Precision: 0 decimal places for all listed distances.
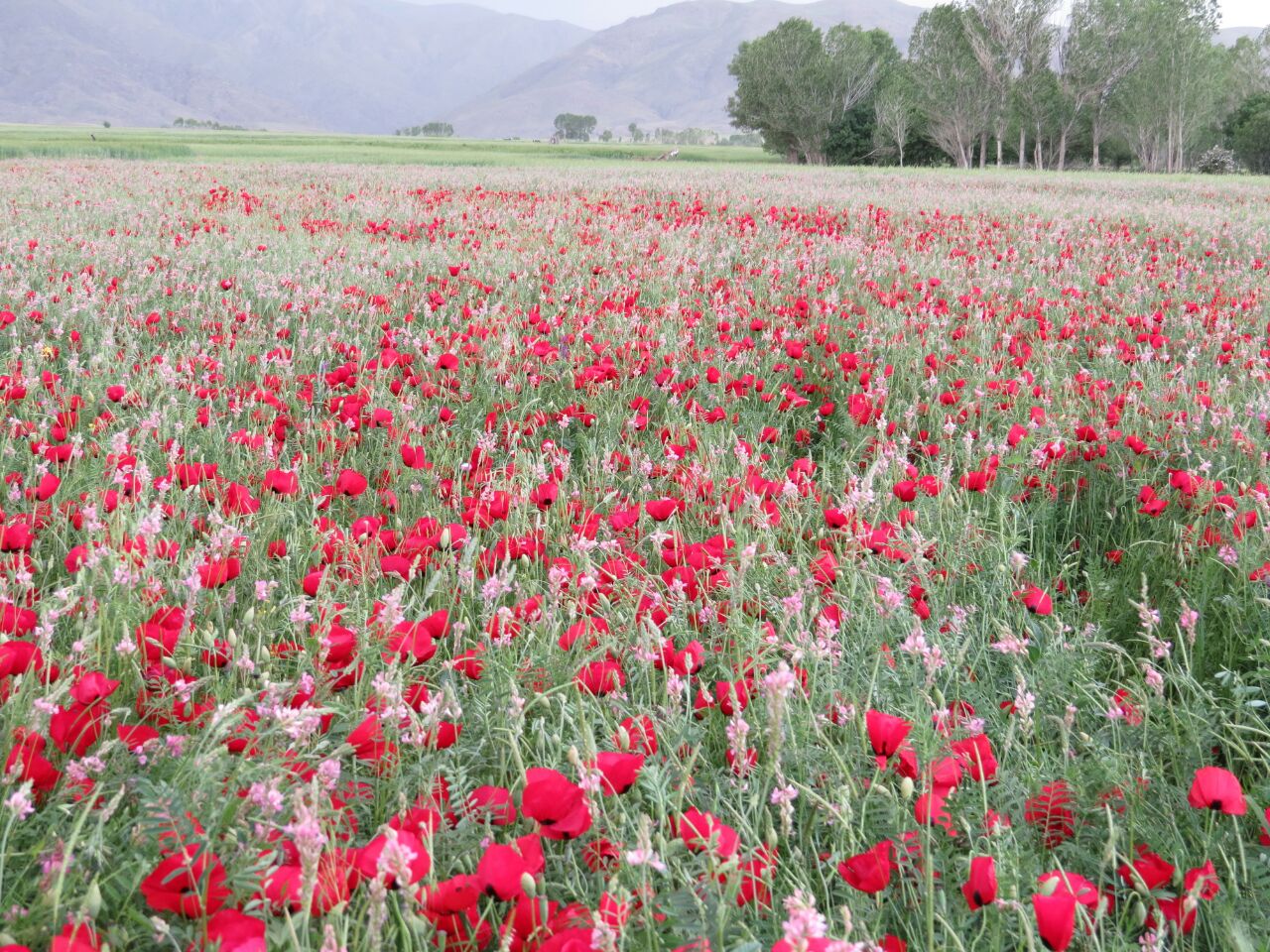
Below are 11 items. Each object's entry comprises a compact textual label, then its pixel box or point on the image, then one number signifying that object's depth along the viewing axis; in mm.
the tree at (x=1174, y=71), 48656
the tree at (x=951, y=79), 49719
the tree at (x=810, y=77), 55844
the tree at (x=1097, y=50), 48969
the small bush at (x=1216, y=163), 55344
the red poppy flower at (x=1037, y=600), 2064
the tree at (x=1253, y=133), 56469
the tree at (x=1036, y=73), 48094
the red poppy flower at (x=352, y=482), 2602
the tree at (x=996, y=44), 47969
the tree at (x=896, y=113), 51406
